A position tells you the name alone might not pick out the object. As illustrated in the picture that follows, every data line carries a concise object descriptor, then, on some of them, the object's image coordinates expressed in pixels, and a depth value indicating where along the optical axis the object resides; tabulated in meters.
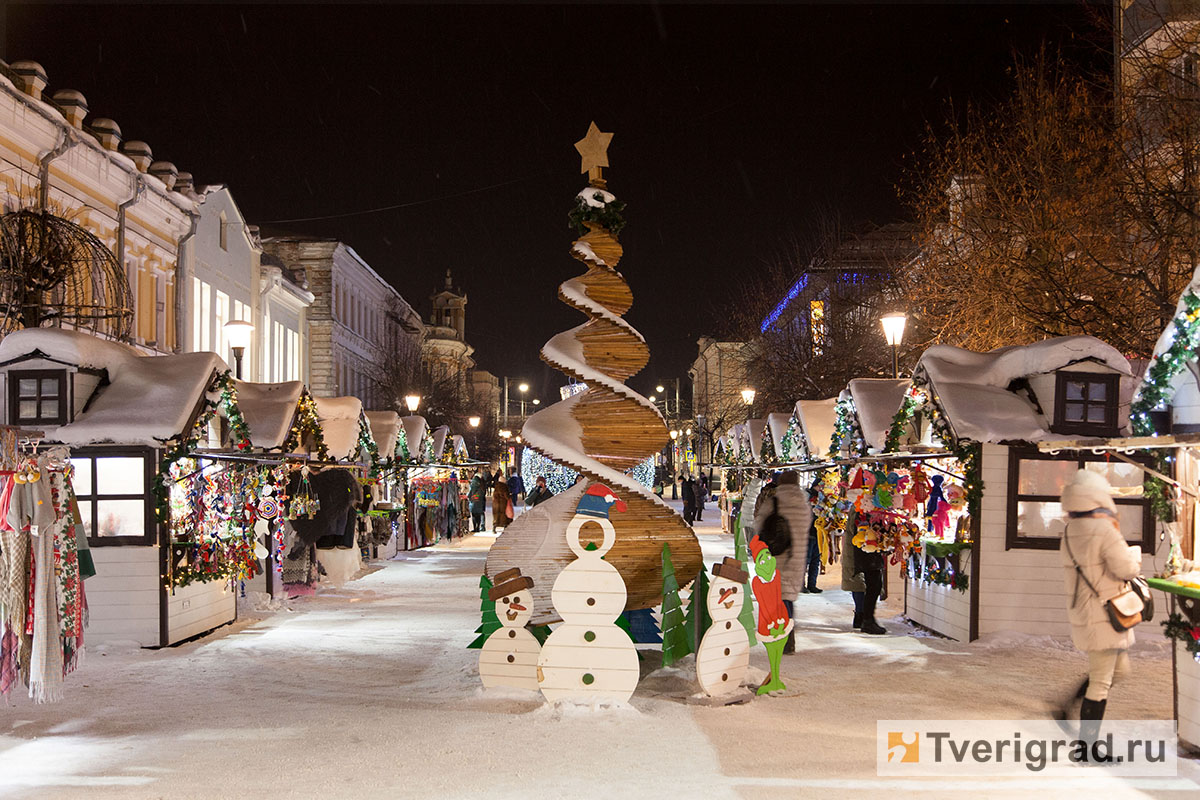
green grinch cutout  9.78
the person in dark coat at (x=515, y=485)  39.43
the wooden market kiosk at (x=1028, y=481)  12.51
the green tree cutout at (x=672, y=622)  9.92
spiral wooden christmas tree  10.32
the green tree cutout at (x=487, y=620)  10.06
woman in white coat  7.35
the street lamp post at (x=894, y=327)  17.98
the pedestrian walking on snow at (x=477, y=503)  37.22
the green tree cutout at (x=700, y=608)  10.14
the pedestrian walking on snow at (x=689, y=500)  35.41
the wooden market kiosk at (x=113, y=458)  11.75
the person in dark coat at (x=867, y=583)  13.33
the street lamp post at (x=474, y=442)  57.95
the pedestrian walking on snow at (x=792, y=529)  12.02
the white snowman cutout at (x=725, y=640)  9.23
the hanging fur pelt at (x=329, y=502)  17.11
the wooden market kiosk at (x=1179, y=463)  7.52
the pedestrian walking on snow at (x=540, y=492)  26.00
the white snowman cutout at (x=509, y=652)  9.44
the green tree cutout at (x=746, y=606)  9.77
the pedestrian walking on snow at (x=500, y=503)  29.95
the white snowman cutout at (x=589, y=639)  8.88
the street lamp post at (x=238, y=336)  18.28
